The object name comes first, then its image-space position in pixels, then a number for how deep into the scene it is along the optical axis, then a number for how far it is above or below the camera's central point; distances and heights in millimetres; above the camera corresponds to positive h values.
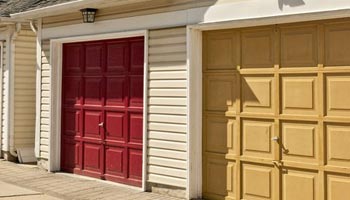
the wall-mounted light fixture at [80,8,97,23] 8500 +1561
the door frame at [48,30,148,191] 9586 -46
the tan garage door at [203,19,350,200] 5676 -103
